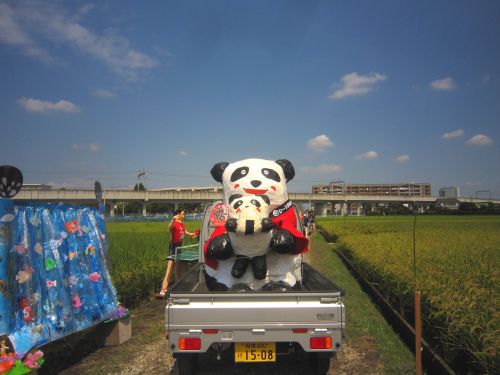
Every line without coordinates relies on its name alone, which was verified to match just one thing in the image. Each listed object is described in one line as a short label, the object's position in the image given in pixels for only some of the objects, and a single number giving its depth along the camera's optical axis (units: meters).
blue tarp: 3.64
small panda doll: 3.86
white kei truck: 3.46
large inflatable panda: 4.10
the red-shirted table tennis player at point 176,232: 8.53
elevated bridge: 49.98
